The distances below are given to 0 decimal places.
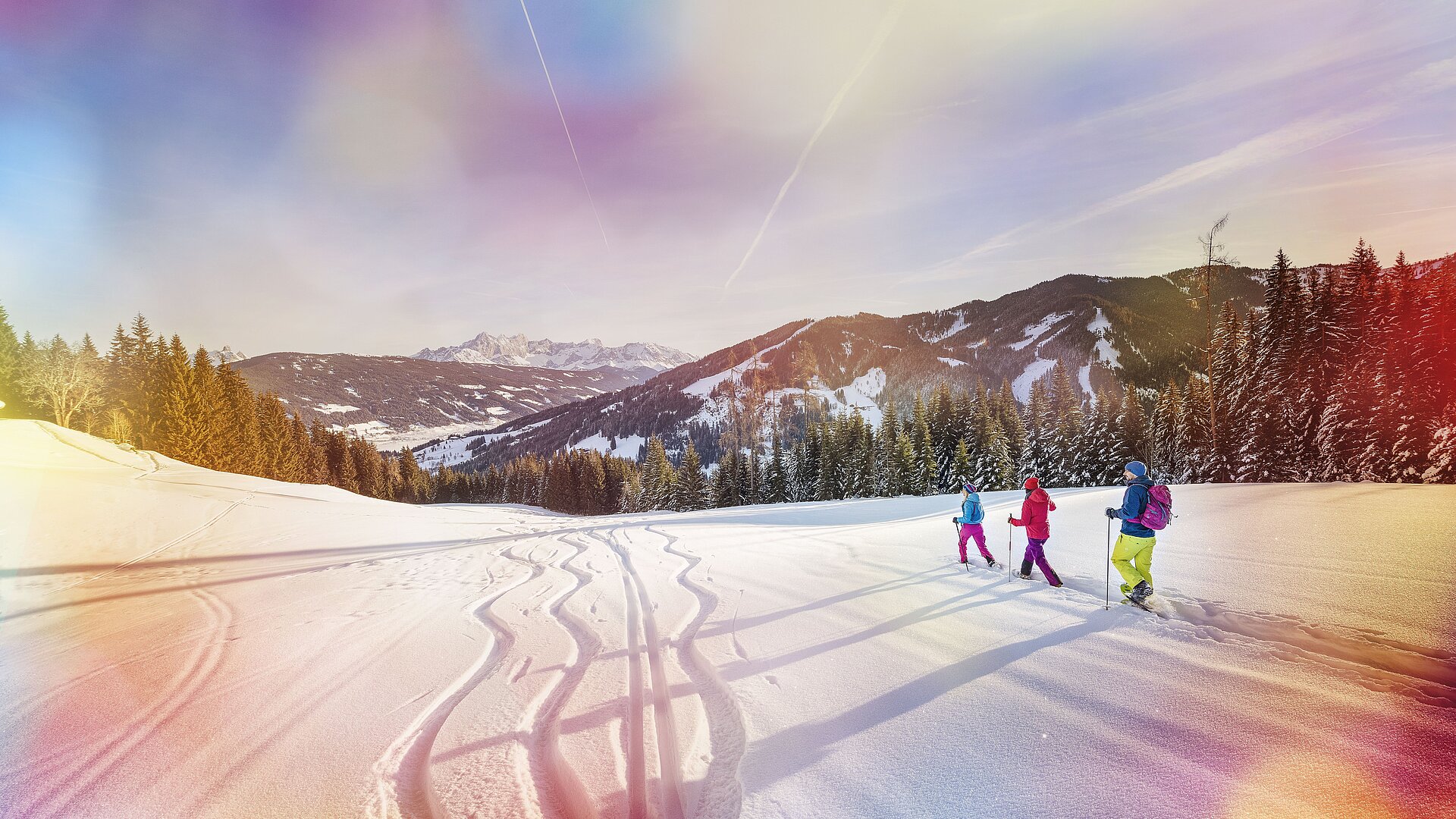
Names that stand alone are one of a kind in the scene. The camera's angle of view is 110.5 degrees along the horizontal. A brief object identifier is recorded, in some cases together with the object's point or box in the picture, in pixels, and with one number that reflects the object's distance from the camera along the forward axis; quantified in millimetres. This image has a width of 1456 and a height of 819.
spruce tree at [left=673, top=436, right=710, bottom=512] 49625
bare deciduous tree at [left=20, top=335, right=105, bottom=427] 38281
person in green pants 6266
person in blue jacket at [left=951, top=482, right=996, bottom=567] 8820
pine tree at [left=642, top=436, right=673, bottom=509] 52594
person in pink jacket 7539
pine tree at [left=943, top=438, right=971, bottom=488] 41844
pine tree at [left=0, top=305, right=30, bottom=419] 36438
